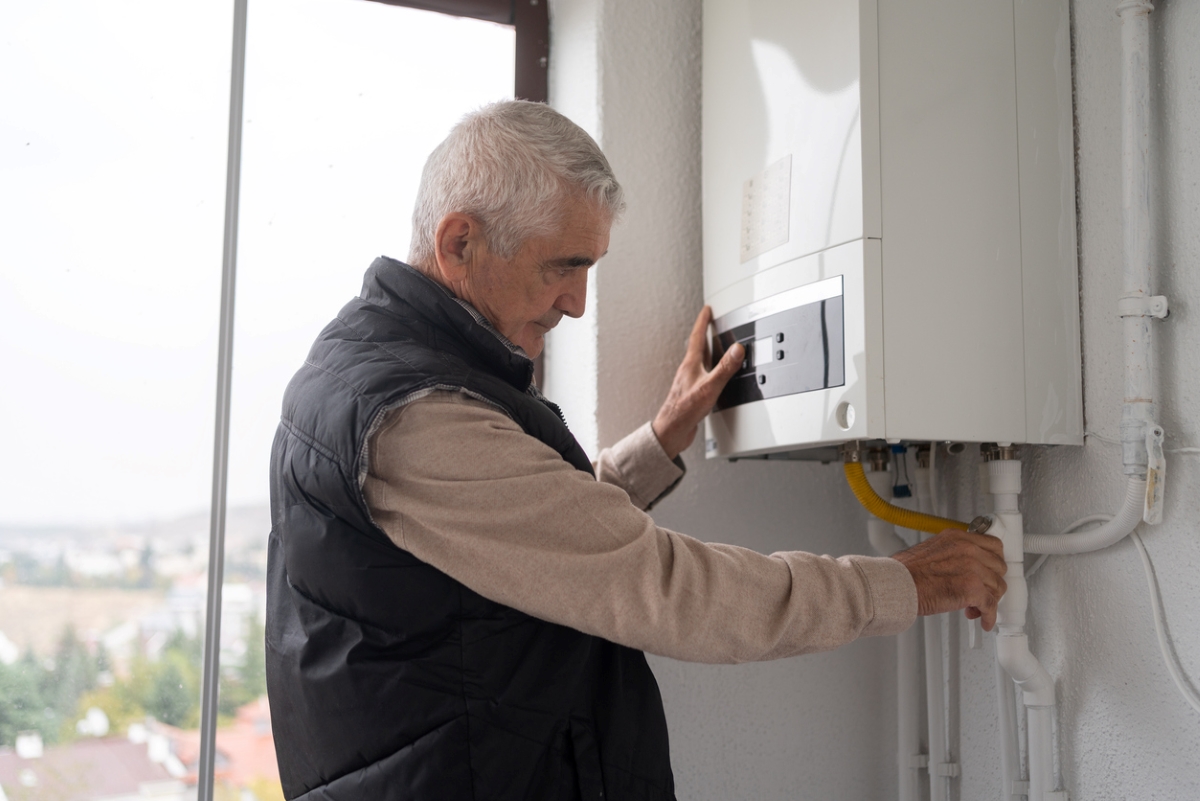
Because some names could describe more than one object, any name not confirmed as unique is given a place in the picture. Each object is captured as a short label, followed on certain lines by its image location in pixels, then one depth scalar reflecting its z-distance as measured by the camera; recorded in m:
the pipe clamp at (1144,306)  0.98
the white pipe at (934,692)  1.27
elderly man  0.79
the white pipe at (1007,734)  1.13
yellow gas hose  1.10
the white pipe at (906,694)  1.31
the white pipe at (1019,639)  1.06
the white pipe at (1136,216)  0.98
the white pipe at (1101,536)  0.98
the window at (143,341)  1.23
